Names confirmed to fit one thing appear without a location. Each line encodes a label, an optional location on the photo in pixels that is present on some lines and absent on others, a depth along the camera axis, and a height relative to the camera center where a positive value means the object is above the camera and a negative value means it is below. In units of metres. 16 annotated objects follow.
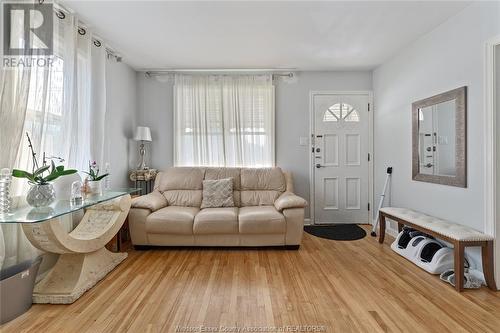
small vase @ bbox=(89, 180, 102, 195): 2.43 -0.20
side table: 3.70 -0.18
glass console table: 1.82 -0.62
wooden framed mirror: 2.37 +0.29
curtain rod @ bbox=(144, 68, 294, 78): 3.85 +1.49
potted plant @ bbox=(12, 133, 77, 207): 1.83 -0.13
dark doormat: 3.46 -0.95
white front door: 4.01 +0.34
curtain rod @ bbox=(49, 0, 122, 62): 2.24 +1.44
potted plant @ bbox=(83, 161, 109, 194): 2.43 -0.16
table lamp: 3.68 +0.48
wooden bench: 2.04 -0.62
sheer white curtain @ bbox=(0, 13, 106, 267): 1.84 +0.50
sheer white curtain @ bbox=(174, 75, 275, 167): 3.91 +0.74
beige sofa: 2.93 -0.68
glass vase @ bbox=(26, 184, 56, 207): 1.86 -0.21
